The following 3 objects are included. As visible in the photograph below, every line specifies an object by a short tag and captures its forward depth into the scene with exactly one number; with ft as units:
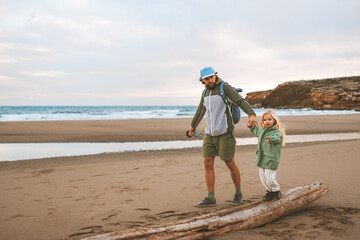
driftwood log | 9.90
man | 13.89
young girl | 12.27
